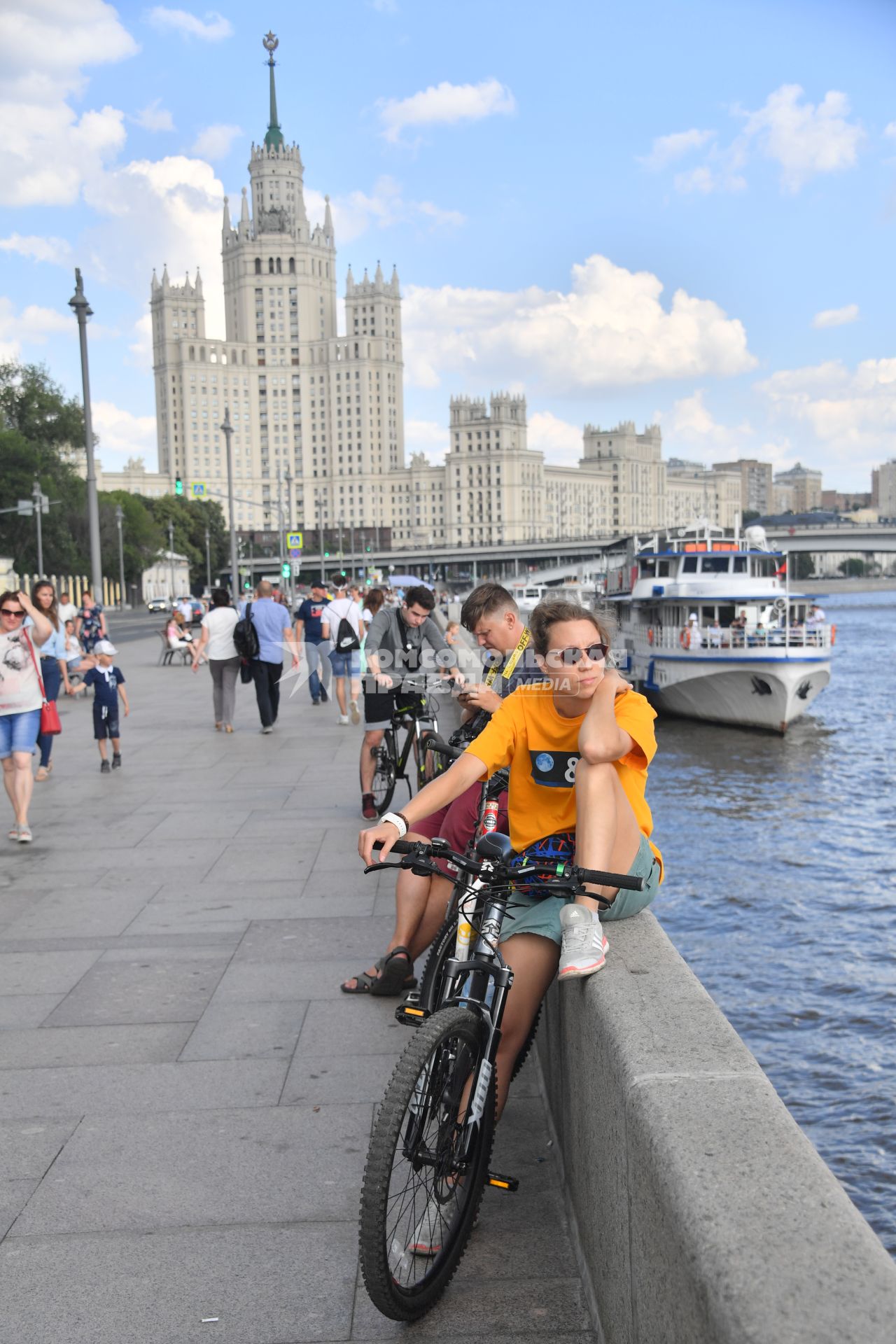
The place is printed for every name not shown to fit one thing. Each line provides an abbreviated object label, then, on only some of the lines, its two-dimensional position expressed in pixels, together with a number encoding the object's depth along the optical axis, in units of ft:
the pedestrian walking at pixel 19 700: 27.68
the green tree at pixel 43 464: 232.73
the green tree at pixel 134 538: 299.79
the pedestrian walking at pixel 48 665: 38.14
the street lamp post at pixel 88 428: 65.72
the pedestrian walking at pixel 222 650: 47.37
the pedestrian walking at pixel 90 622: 49.95
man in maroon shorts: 16.46
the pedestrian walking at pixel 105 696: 38.37
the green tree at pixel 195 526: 374.84
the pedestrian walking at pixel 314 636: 58.18
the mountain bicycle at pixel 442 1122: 8.88
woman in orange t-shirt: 11.05
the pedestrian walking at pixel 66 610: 69.87
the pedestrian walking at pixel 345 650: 49.83
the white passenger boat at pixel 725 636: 97.09
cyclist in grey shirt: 28.50
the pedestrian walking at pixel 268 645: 46.78
